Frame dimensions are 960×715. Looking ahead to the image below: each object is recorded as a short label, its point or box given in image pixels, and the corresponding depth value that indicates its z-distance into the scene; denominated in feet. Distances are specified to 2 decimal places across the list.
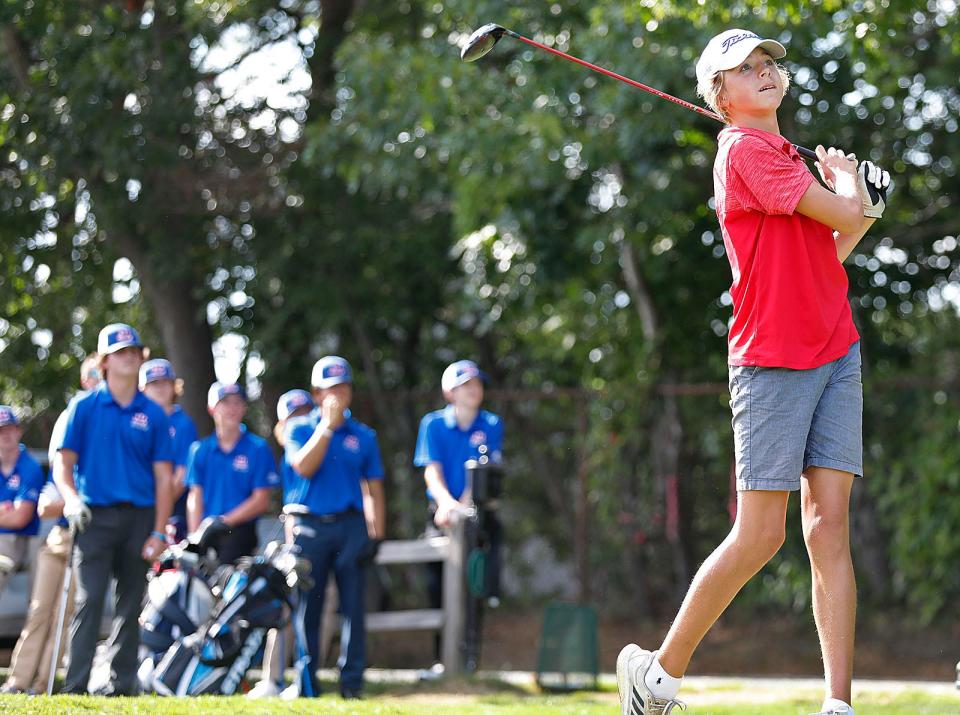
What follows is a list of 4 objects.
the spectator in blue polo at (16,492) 56.80
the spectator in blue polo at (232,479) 60.23
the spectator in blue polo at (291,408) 61.77
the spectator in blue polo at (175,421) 59.21
